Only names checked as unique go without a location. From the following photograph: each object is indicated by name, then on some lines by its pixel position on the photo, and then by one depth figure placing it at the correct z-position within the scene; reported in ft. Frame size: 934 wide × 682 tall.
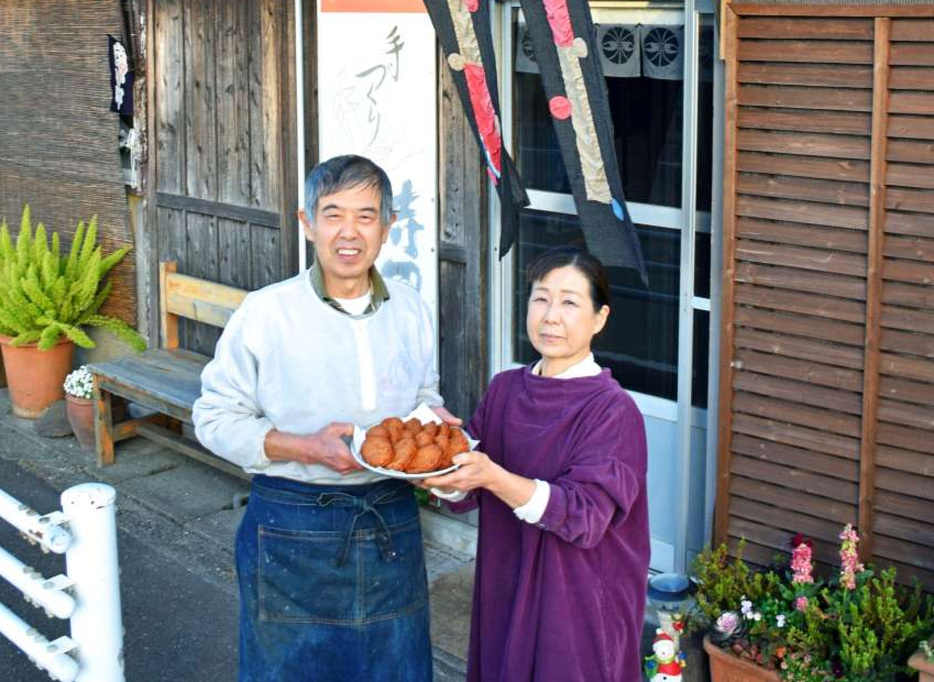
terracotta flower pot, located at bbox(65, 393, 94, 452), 27.71
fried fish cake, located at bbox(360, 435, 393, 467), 11.66
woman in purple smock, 11.57
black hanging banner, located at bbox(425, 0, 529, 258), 17.39
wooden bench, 24.97
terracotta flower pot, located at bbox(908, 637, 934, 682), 13.98
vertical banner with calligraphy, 20.75
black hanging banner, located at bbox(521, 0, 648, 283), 16.11
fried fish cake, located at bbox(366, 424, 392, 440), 11.82
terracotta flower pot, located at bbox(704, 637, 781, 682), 15.57
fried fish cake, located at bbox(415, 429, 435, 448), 11.66
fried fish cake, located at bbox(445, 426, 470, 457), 11.57
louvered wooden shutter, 14.84
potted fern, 28.40
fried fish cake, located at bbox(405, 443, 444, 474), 11.50
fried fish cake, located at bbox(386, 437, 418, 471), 11.61
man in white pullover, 12.51
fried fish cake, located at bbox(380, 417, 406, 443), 11.85
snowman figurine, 15.78
